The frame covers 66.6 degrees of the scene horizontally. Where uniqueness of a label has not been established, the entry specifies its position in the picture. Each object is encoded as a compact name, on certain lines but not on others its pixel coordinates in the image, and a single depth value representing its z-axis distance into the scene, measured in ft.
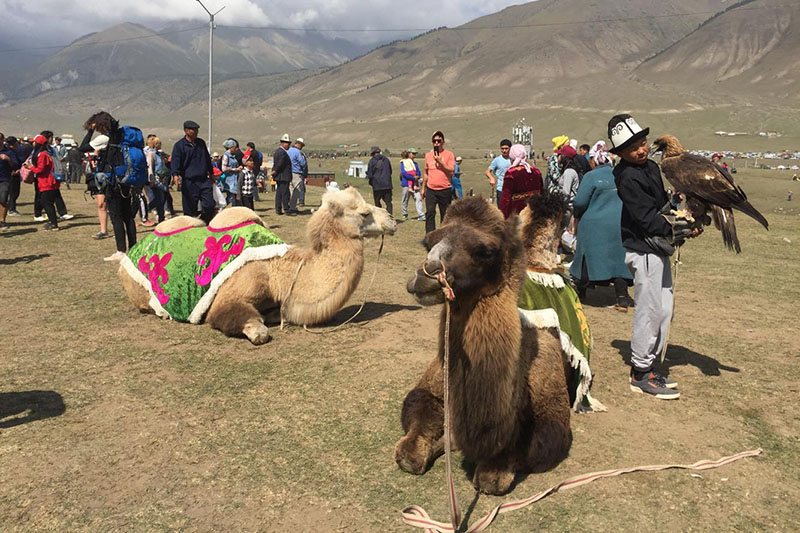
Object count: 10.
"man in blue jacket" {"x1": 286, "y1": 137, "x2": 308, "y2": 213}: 55.83
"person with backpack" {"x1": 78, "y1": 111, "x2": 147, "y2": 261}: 31.45
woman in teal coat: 26.68
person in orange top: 38.42
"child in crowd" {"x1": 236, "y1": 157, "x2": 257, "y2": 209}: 51.49
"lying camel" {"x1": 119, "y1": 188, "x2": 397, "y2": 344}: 22.30
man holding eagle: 15.90
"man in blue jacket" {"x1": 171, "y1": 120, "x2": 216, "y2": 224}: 33.27
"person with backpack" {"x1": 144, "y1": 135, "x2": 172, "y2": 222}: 46.85
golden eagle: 15.75
